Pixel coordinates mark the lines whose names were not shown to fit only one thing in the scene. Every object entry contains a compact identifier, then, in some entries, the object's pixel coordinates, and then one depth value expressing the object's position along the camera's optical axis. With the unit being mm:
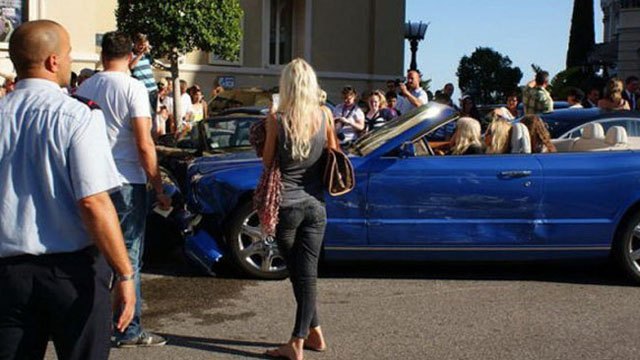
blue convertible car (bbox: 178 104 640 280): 6684
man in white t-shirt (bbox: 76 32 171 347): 4887
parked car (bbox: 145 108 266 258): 10023
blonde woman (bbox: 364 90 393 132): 12211
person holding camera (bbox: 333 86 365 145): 11727
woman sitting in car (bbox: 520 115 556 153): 7430
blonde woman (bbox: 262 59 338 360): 4652
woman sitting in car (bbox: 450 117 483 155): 7105
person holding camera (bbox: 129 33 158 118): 6675
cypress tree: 41312
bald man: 2846
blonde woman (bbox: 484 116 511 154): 7176
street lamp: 22188
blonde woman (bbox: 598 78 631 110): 12180
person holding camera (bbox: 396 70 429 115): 12000
